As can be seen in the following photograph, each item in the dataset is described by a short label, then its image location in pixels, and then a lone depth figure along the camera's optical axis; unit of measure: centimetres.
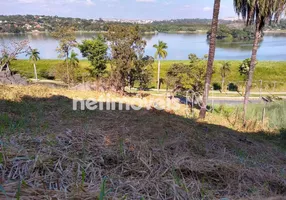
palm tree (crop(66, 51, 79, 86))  2812
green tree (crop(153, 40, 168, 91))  2991
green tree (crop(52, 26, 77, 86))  2248
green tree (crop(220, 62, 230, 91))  3055
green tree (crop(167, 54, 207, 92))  2225
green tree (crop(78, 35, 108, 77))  2725
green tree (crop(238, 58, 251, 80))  3092
